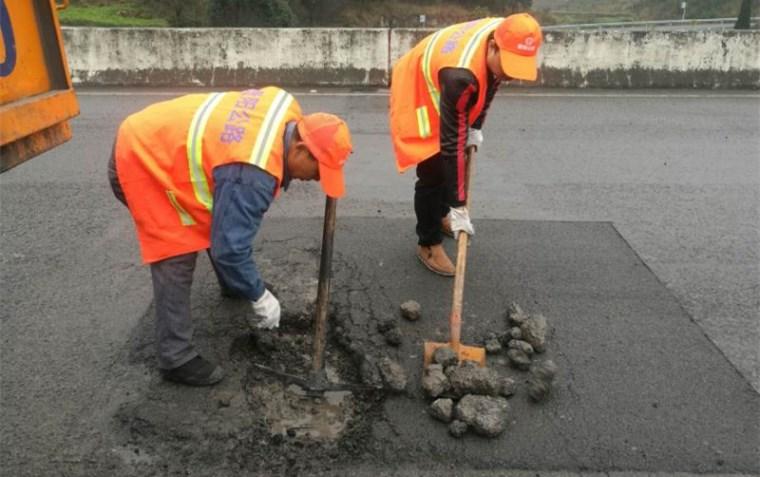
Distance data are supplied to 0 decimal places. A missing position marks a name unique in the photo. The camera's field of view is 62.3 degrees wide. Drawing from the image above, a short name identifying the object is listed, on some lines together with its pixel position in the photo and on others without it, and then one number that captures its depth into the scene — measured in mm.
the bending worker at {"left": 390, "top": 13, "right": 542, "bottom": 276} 3129
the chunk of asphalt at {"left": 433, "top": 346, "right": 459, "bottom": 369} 2992
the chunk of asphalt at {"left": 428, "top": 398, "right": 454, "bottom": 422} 2734
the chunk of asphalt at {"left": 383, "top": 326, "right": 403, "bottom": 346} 3277
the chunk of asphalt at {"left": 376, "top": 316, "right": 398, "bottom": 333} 3385
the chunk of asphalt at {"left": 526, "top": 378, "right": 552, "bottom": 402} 2869
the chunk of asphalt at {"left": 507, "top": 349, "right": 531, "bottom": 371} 3100
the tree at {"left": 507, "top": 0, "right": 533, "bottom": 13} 33906
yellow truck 2305
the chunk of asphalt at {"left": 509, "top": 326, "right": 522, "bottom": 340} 3283
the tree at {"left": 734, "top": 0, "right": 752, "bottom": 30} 23381
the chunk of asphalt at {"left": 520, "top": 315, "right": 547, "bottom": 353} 3250
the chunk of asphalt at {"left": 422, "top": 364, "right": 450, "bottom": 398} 2838
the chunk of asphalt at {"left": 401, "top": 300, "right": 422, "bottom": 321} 3483
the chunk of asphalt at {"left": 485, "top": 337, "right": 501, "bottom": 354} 3229
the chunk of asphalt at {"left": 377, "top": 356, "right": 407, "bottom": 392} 2914
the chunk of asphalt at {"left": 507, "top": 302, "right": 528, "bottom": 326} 3393
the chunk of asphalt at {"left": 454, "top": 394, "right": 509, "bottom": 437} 2639
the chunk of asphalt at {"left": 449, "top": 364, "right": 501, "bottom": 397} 2828
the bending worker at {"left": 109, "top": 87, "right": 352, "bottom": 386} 2400
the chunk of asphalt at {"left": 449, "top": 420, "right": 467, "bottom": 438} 2654
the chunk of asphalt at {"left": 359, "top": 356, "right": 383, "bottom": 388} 2977
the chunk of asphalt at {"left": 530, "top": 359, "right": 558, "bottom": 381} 2938
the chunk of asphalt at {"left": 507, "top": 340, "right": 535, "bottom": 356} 3188
